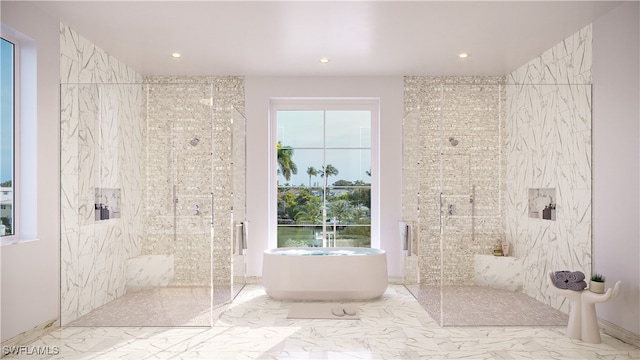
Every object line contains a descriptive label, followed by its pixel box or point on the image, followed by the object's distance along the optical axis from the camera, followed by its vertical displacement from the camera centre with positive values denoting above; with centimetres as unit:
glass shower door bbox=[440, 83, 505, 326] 415 +9
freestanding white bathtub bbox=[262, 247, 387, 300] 506 -101
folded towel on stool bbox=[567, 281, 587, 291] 381 -83
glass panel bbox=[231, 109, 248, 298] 538 -21
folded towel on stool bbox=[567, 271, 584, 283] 385 -76
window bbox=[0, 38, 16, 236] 367 +35
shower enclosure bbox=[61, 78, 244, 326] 406 -20
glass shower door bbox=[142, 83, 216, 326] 405 -4
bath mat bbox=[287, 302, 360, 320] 448 -125
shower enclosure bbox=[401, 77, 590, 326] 415 -9
